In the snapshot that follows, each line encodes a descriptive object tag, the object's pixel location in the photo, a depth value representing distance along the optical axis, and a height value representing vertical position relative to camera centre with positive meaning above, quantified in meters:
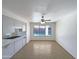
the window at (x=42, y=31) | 7.24 -0.14
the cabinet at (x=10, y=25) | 2.45 +0.25
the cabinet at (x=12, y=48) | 2.48 -1.01
